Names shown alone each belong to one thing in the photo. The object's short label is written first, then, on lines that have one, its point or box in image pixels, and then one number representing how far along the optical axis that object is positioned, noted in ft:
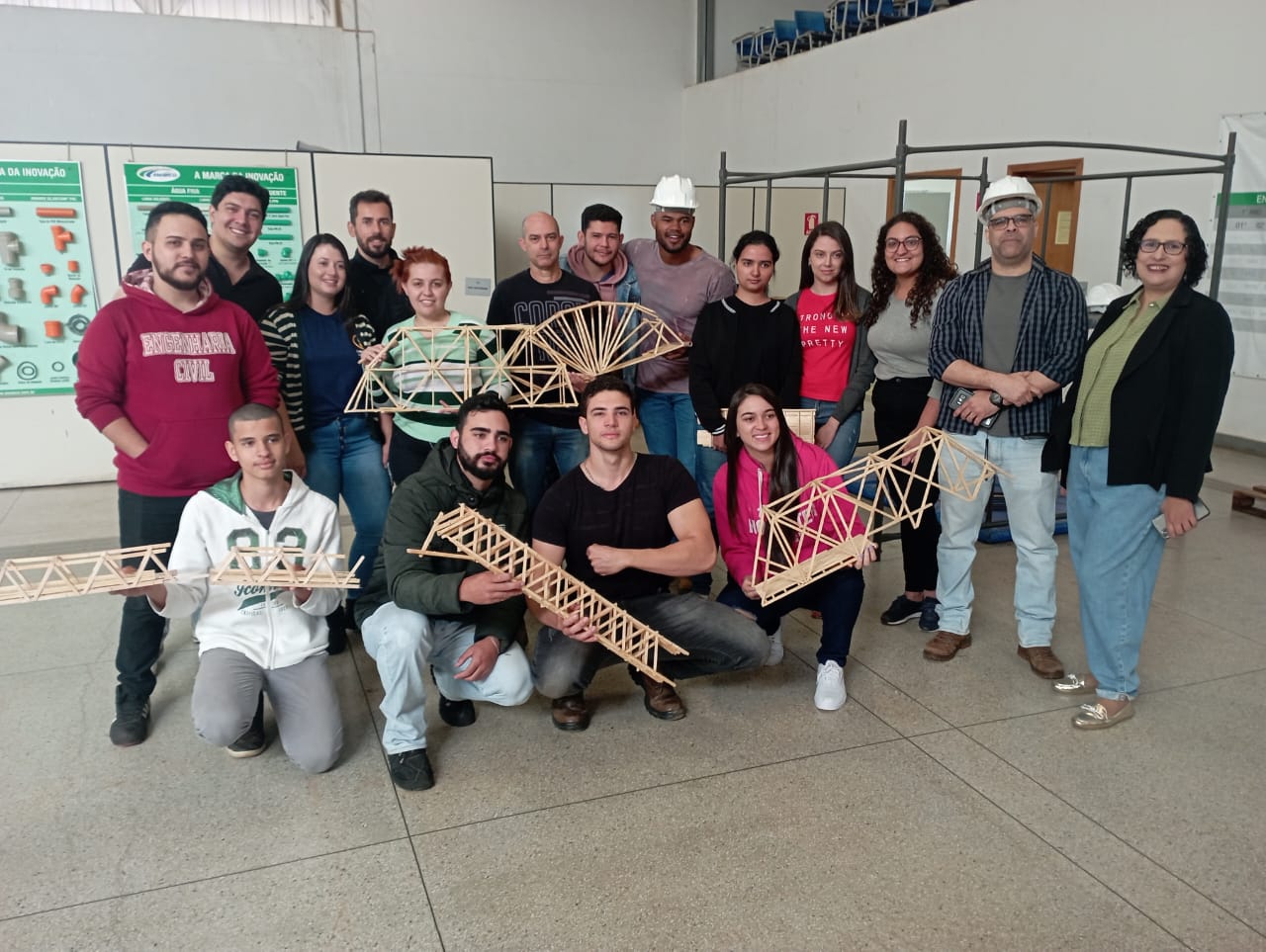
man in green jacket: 8.60
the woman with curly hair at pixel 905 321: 11.37
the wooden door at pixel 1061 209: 24.75
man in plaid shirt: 10.05
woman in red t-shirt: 11.87
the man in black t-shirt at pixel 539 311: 11.61
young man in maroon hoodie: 8.74
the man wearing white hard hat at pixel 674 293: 12.30
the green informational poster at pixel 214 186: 19.21
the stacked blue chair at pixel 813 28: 35.22
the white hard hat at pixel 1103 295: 16.43
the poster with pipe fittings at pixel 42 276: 18.65
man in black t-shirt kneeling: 9.31
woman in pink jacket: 10.04
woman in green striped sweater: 10.27
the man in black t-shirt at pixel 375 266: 11.63
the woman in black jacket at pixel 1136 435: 8.68
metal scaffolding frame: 12.77
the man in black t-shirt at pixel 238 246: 10.48
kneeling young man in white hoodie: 8.56
